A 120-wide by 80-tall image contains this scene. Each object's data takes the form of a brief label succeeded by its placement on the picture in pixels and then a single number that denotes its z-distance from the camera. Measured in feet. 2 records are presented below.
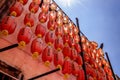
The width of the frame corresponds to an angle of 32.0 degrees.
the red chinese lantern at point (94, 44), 43.73
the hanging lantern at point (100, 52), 44.32
